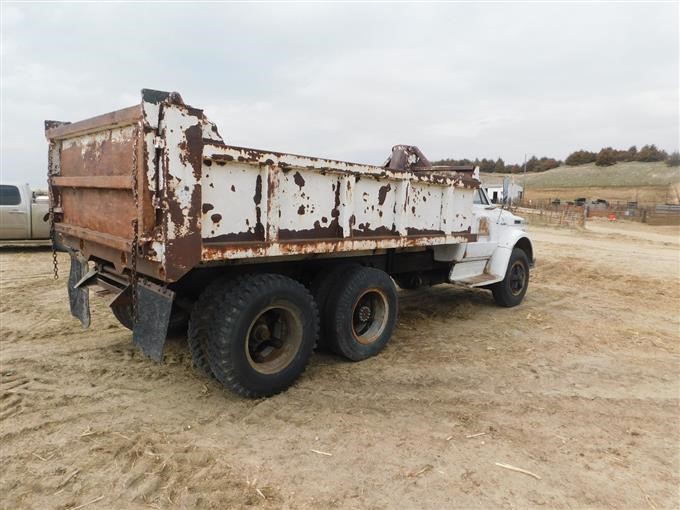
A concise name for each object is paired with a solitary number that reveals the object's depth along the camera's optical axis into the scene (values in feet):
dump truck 10.18
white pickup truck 36.01
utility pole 216.54
